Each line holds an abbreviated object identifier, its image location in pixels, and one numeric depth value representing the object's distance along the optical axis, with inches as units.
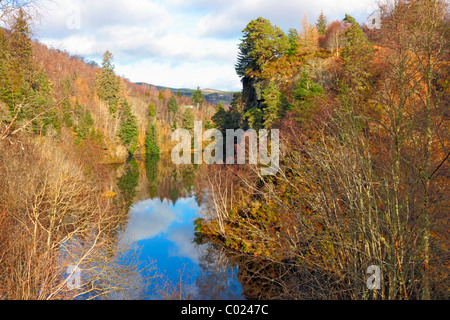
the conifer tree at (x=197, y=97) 3659.0
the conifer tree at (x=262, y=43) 1363.2
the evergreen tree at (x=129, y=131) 2360.9
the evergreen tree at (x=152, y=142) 2706.7
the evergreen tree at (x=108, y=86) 2503.7
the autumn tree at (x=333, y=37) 1607.9
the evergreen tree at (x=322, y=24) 2263.0
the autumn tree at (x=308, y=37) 1437.0
